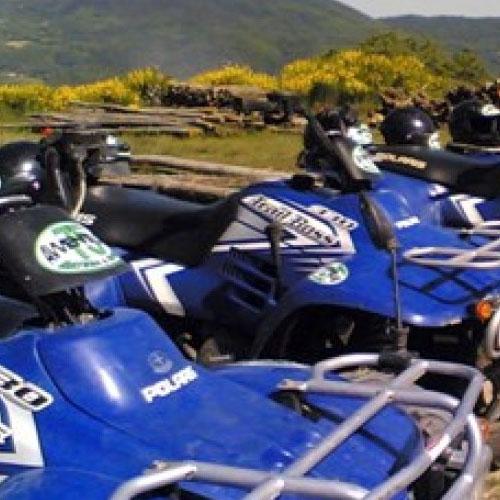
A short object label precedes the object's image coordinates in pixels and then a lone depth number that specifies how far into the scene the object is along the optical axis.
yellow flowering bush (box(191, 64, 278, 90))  26.28
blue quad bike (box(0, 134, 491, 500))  3.32
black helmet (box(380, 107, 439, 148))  9.04
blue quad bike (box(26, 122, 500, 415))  5.72
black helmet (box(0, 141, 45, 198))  6.32
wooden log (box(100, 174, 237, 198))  11.66
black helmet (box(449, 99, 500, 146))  9.73
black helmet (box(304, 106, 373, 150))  7.00
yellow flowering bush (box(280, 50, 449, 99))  25.28
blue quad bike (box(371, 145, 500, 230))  8.00
